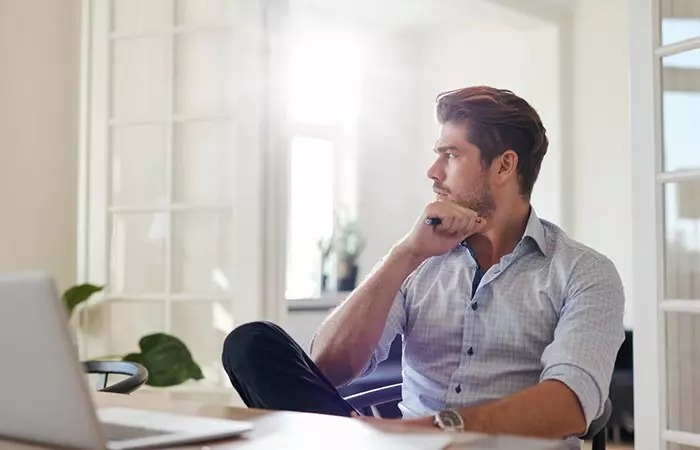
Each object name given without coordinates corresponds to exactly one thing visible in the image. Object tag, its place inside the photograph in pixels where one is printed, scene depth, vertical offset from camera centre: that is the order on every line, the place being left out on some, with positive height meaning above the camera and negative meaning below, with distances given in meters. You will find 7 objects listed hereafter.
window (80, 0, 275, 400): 3.13 +0.29
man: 1.56 -0.09
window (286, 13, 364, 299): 5.55 +0.73
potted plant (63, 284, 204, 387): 2.92 -0.37
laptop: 0.80 -0.12
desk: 0.85 -0.20
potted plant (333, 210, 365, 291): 5.67 -0.01
